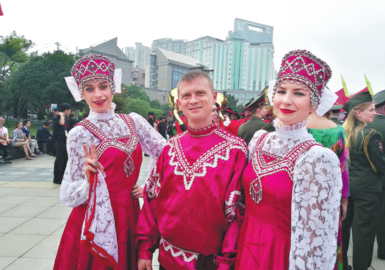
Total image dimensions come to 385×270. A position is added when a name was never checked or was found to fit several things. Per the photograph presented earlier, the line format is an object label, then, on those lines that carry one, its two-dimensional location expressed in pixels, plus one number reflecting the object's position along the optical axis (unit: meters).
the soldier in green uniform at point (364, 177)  3.14
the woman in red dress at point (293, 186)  1.37
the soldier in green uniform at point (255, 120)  4.38
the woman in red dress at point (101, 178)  1.84
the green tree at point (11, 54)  28.89
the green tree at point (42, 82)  25.08
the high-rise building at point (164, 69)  82.44
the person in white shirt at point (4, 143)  9.75
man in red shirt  1.59
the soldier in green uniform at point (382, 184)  3.65
